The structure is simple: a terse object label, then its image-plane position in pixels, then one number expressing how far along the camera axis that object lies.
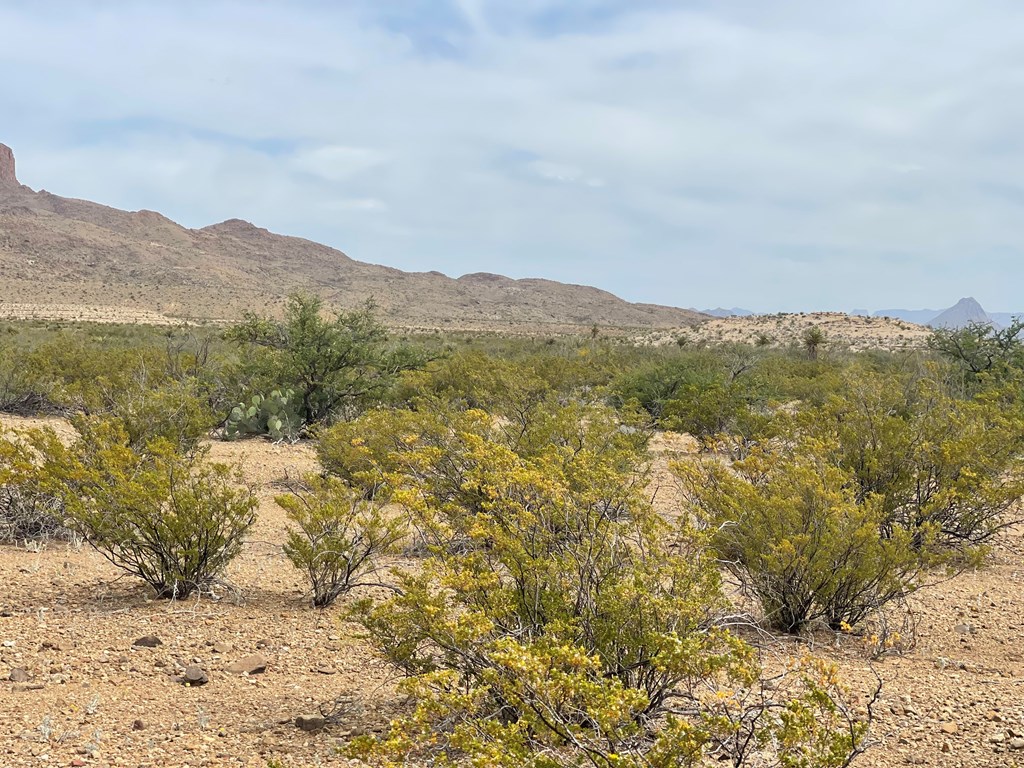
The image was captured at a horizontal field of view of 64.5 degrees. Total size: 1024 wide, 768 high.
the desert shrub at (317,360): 16.97
